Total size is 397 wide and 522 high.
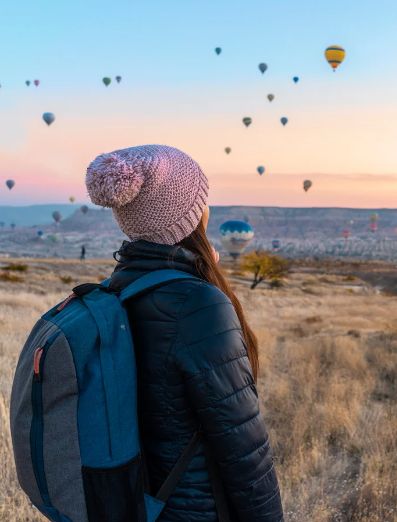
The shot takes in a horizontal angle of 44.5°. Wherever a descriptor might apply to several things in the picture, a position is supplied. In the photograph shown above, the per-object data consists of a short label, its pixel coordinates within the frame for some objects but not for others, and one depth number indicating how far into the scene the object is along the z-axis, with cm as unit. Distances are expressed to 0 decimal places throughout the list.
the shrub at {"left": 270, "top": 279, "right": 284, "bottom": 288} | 3334
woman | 144
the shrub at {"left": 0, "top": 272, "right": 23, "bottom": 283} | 2187
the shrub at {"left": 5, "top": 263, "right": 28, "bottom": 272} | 2908
